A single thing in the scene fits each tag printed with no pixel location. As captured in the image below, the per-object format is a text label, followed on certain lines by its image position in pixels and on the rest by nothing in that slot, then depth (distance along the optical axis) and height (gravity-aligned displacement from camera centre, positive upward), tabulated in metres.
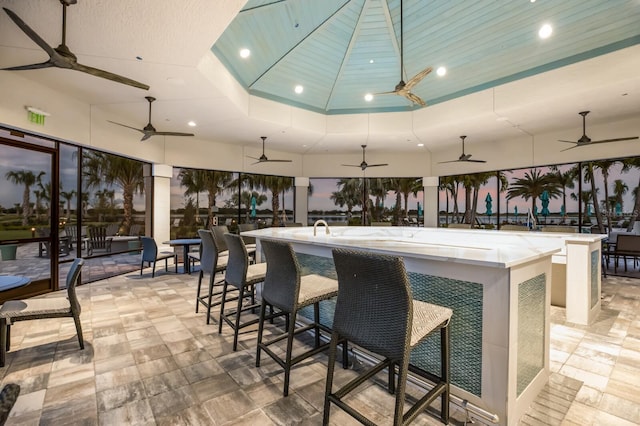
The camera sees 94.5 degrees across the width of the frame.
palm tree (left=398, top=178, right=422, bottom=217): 9.27 +0.85
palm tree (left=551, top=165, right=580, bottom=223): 6.91 +0.89
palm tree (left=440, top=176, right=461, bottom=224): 8.88 +0.85
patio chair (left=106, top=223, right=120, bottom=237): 6.33 -0.41
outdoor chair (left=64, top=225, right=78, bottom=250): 5.07 -0.41
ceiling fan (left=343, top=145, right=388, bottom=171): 7.74 +1.29
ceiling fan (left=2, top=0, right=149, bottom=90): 2.49 +1.43
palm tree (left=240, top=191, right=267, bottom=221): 8.53 +0.42
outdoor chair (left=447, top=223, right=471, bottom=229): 6.24 -0.25
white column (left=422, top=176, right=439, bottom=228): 8.98 +0.43
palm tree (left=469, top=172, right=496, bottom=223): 8.41 +0.86
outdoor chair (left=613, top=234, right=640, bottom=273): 5.75 -0.58
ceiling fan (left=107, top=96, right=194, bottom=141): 4.83 +1.37
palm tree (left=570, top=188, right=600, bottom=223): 6.80 +0.39
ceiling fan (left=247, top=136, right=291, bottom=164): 7.11 +1.30
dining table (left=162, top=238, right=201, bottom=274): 5.97 -0.70
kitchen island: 1.66 -0.61
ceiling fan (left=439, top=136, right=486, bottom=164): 6.73 +1.29
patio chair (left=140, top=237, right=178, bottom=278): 5.74 -0.82
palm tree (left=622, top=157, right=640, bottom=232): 6.13 +0.55
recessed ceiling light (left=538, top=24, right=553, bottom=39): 4.03 +2.54
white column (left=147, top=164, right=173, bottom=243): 6.95 +0.24
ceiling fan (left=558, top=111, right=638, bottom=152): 5.19 +1.34
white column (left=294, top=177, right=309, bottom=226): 9.17 +0.45
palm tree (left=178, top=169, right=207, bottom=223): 7.66 +0.79
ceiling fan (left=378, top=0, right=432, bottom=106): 3.77 +1.72
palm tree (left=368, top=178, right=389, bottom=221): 9.31 +0.68
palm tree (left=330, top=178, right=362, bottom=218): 9.34 +0.61
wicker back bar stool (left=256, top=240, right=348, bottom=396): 2.07 -0.58
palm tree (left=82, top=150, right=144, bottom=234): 5.55 +0.76
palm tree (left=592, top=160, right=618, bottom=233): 6.40 +0.95
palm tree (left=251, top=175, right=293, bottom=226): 8.95 +0.79
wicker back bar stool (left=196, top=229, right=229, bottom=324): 3.29 -0.54
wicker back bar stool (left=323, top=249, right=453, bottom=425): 1.38 -0.56
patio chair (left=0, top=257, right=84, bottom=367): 2.45 -0.87
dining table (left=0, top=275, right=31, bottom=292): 2.44 -0.63
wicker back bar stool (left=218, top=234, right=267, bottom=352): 2.72 -0.59
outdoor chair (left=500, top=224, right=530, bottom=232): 5.24 -0.24
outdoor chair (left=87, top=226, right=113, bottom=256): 5.75 -0.61
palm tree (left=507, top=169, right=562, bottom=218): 7.34 +0.73
